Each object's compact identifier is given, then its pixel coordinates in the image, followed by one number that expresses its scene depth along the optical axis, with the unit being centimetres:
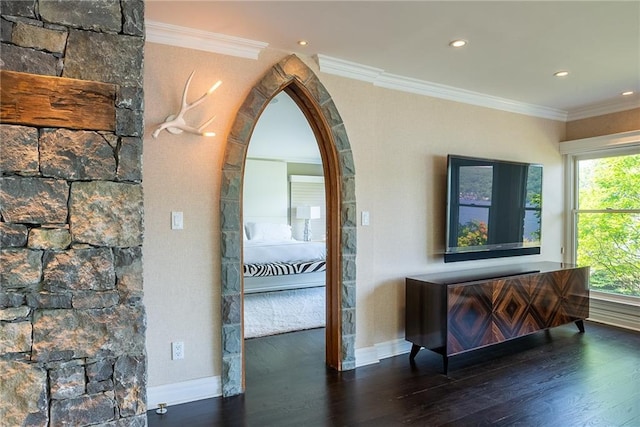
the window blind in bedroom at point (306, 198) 834
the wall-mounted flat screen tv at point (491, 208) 368
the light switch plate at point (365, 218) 329
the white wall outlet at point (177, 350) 260
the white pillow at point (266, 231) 747
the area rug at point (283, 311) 426
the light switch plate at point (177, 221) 259
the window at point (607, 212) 432
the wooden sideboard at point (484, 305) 311
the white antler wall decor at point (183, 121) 250
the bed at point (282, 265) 551
